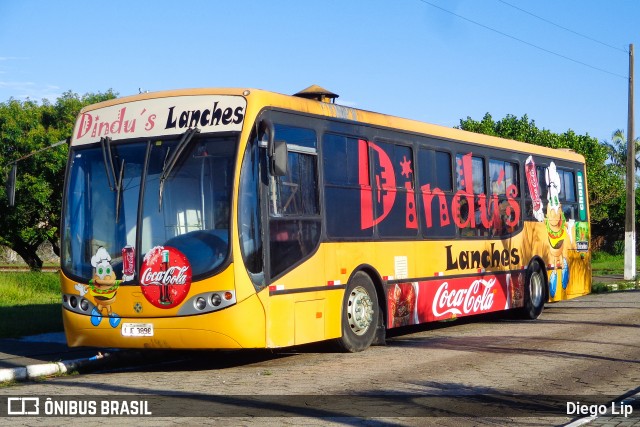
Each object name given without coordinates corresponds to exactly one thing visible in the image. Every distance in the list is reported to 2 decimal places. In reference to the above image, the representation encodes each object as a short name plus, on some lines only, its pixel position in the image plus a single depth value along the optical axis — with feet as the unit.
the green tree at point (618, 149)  262.47
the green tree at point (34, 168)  157.38
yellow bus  38.91
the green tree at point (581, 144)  183.73
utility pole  119.75
